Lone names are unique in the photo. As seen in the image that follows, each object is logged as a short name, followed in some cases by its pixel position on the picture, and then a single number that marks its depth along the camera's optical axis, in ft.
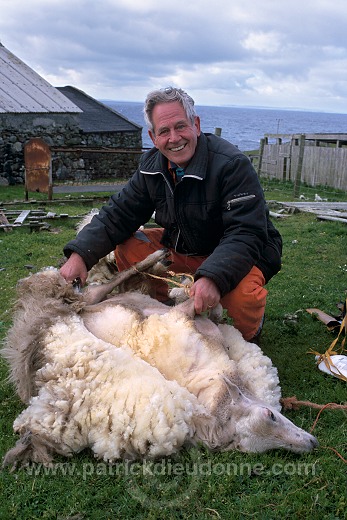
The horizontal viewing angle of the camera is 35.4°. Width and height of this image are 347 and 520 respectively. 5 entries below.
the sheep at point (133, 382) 9.46
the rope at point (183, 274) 12.58
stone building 58.54
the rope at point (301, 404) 11.27
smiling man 12.39
